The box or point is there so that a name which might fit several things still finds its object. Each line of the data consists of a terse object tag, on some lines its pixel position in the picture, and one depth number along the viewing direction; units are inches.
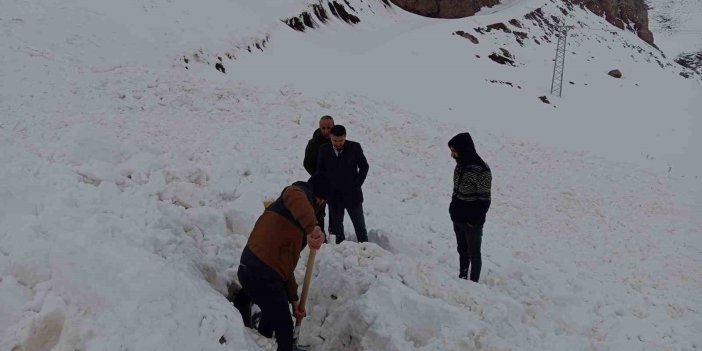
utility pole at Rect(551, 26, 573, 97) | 1190.9
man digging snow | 168.2
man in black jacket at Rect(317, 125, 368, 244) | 262.2
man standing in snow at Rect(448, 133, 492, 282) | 252.2
